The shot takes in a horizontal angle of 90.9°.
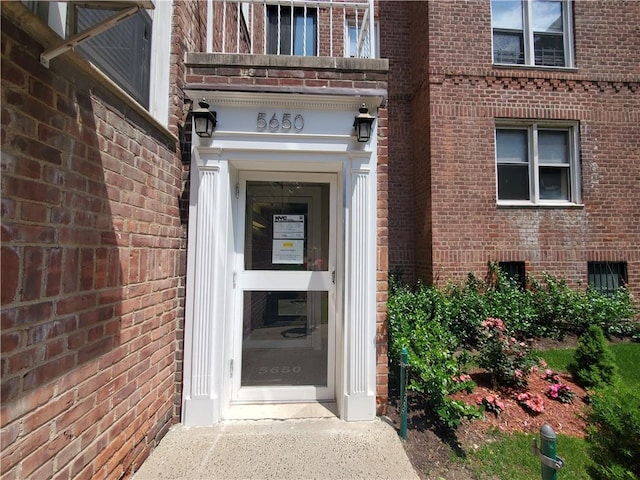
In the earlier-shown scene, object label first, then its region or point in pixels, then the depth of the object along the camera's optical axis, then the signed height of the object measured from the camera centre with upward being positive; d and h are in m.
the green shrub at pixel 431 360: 2.63 -0.98
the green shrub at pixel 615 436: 1.97 -1.19
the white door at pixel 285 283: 3.09 -0.29
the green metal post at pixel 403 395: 2.59 -1.18
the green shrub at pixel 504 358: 3.34 -1.10
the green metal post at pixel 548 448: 1.56 -0.96
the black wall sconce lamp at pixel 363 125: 2.73 +1.13
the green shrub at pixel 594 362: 3.64 -1.24
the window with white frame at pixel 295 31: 6.67 +4.90
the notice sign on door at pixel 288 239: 3.16 +0.15
